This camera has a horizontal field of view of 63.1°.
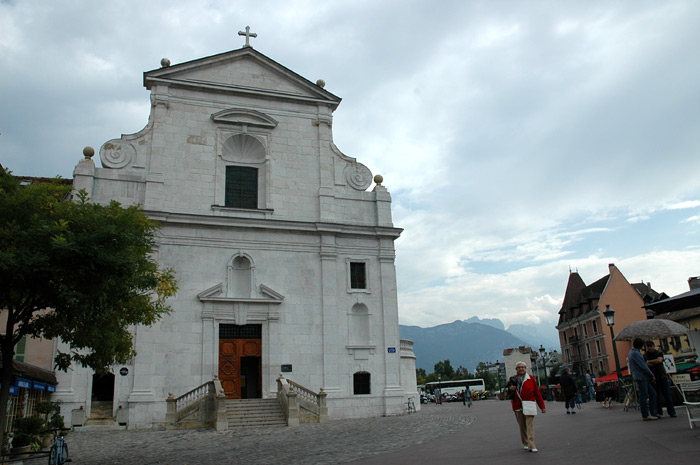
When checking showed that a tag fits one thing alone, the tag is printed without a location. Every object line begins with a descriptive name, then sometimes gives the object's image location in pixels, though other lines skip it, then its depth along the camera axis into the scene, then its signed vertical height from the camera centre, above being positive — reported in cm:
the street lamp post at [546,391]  3854 -61
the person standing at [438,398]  4991 -102
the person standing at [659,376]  1316 +2
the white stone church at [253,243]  2547 +706
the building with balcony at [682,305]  1288 +166
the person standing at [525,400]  1038 -31
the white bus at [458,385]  7225 -2
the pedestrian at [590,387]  3124 -38
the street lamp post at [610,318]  2115 +221
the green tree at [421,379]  12529 +168
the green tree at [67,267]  1135 +264
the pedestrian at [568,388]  1983 -25
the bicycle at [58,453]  1131 -99
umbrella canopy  1741 +143
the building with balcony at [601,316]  6275 +708
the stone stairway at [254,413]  2221 -75
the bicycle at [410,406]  2929 -95
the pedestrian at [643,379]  1275 -2
